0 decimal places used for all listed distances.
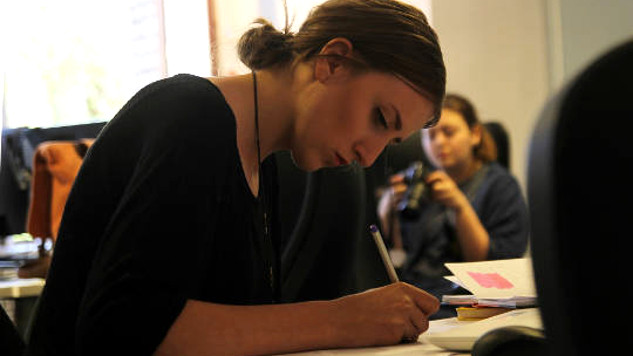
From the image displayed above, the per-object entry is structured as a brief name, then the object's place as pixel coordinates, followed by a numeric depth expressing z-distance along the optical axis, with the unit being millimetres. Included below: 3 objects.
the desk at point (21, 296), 2137
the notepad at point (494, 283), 1111
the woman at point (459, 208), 2701
